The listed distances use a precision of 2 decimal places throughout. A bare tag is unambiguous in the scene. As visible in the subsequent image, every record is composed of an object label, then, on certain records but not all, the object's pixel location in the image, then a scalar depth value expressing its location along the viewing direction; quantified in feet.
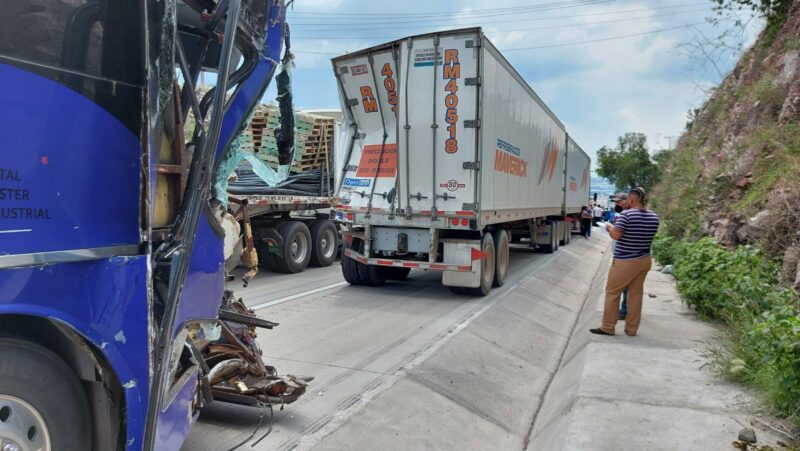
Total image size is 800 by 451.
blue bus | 7.00
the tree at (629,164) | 174.91
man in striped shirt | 21.89
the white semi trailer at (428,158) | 30.40
